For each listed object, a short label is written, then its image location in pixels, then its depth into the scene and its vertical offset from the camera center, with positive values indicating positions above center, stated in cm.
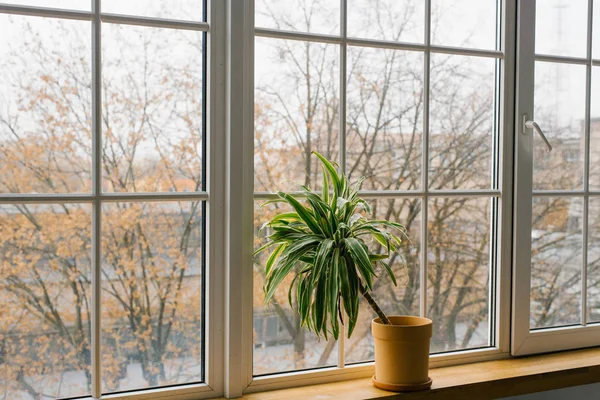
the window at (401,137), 219 +17
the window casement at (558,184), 255 +1
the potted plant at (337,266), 200 -24
